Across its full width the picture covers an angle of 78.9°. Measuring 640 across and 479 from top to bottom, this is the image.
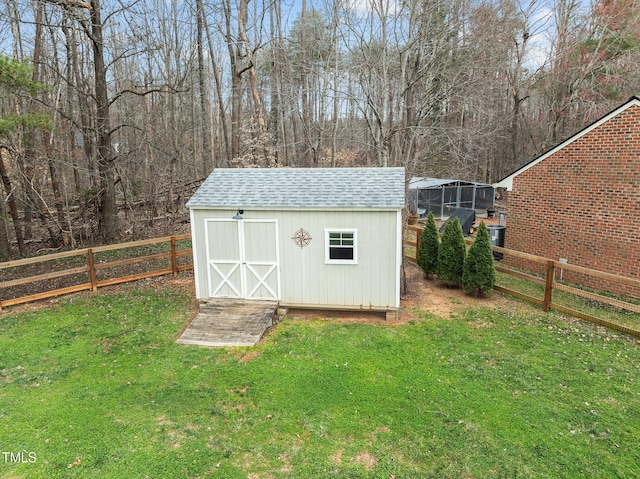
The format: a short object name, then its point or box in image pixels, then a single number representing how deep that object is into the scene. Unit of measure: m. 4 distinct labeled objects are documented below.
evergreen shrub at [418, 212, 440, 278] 10.17
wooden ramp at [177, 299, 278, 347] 7.05
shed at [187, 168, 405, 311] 7.79
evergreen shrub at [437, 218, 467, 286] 9.41
